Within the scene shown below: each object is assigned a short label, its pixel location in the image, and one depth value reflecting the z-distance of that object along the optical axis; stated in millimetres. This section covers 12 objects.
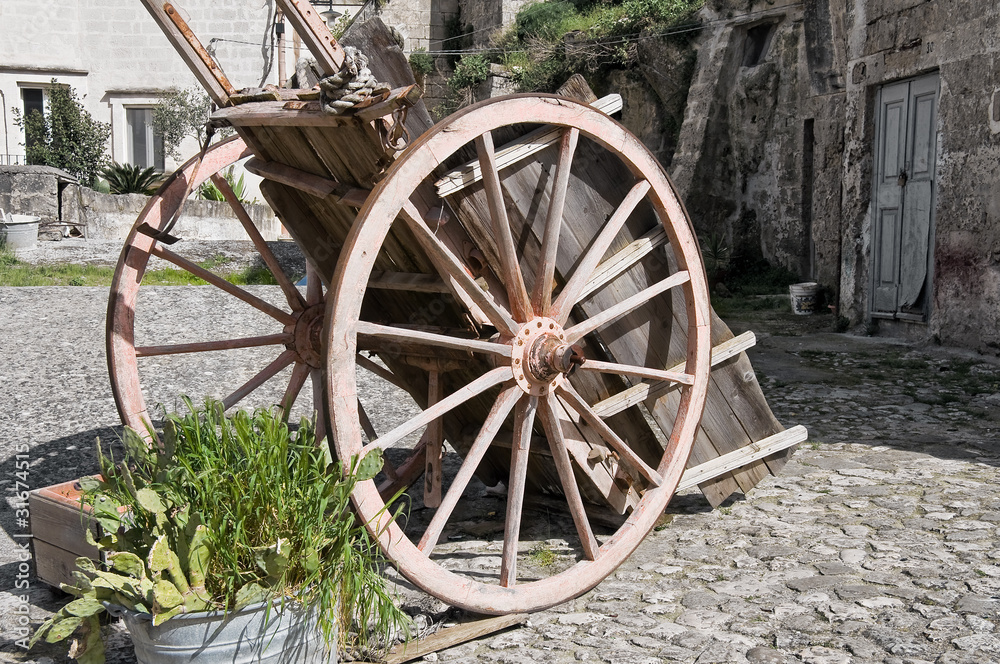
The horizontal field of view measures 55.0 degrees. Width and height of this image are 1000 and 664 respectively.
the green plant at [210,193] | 14868
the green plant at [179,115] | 21516
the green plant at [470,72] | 22219
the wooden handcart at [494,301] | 2631
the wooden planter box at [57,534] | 2973
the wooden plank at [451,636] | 2721
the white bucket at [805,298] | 10758
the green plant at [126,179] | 15523
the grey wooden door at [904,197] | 8273
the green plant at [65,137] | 21156
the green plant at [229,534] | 2293
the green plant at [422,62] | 25031
